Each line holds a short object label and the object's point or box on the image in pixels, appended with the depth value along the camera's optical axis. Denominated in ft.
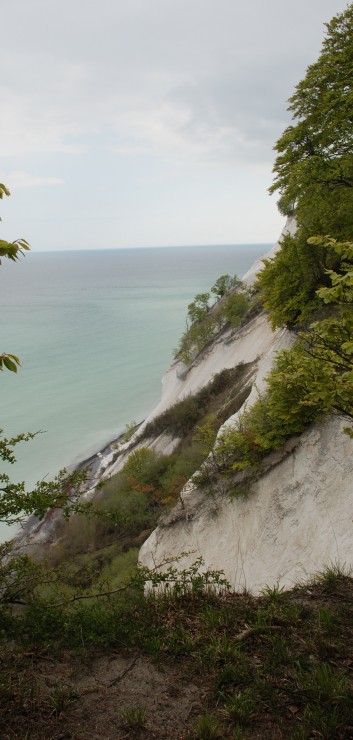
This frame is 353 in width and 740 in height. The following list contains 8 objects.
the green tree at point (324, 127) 40.75
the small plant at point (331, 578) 23.68
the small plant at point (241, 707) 15.51
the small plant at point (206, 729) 14.98
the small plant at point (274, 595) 22.81
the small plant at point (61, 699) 16.40
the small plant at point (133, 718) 15.86
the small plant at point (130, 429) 125.81
